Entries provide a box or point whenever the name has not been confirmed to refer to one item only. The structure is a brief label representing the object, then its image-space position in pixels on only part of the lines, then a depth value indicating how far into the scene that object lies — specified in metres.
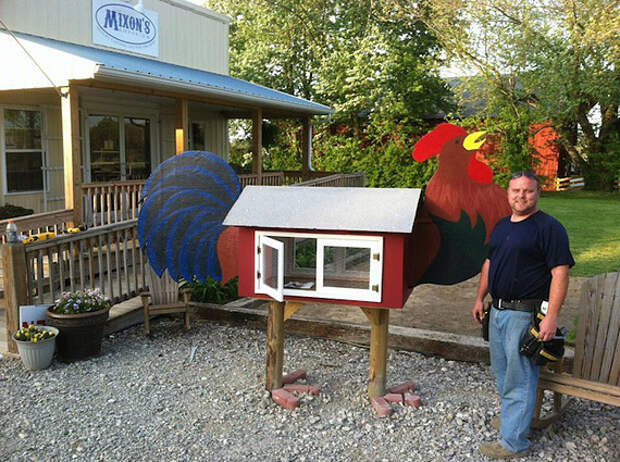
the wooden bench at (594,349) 3.62
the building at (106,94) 7.92
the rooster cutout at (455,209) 4.10
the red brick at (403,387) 4.45
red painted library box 3.86
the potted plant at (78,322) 5.07
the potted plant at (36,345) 4.84
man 3.26
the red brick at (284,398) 4.25
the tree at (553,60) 19.09
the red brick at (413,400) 4.26
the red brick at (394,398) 4.31
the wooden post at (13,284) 5.02
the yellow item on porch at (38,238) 5.39
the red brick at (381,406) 4.12
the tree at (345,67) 21.56
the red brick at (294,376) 4.62
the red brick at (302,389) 4.49
